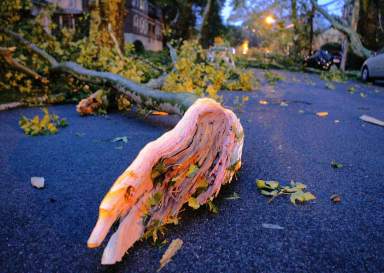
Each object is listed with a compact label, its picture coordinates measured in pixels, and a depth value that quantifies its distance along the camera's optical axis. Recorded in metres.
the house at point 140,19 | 27.25
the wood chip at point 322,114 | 5.01
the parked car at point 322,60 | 19.69
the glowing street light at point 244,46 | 57.16
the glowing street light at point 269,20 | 29.06
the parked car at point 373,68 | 10.56
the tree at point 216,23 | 37.30
